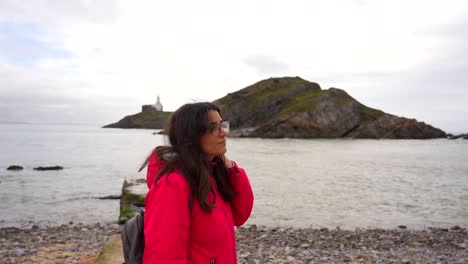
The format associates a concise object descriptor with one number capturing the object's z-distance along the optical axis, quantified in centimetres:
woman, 263
